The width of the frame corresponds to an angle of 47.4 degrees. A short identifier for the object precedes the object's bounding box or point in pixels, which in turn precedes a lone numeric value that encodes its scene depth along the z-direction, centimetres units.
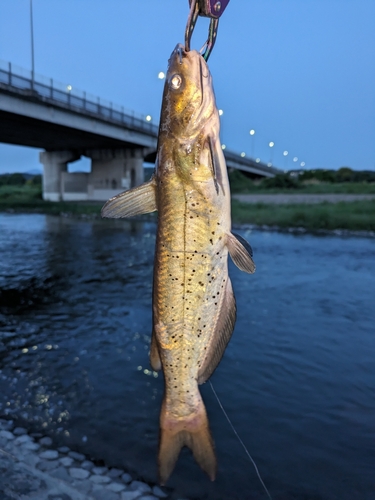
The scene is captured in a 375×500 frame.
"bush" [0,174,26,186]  11512
